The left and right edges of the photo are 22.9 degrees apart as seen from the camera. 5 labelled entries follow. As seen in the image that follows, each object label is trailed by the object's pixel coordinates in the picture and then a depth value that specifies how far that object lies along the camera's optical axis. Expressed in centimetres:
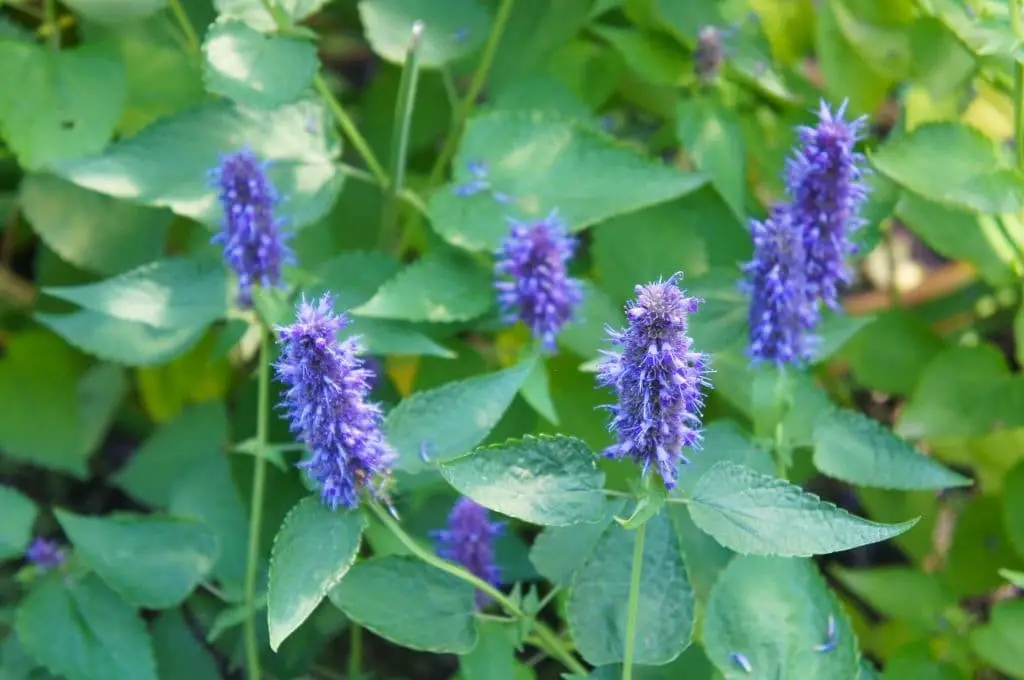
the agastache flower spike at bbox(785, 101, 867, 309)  82
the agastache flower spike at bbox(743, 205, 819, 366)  82
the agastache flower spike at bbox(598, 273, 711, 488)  73
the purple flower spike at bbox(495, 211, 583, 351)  85
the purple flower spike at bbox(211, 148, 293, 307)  83
